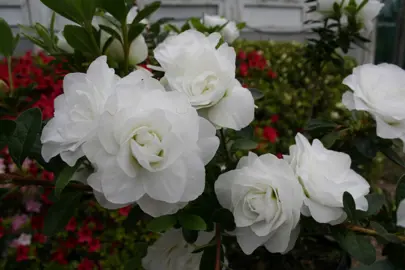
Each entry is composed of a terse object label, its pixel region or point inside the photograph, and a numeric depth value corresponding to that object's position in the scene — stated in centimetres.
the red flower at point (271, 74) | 225
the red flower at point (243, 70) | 209
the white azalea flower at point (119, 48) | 61
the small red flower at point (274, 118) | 210
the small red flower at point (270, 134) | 188
